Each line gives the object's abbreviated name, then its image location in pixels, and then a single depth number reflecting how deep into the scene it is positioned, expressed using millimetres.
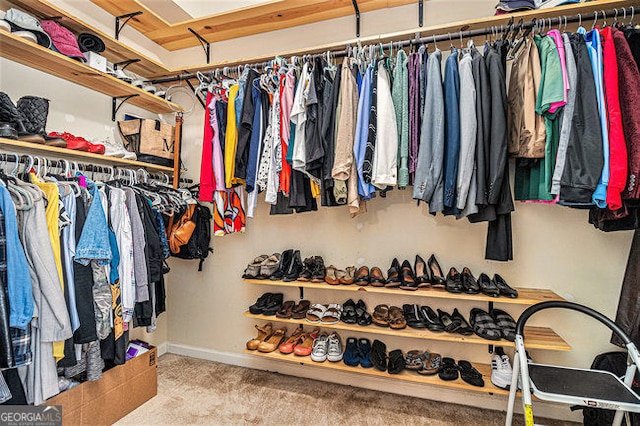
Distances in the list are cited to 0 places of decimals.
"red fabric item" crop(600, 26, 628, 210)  1316
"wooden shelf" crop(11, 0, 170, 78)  1611
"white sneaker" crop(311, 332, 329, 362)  1937
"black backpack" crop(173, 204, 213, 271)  2330
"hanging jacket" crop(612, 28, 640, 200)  1315
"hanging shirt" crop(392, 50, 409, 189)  1622
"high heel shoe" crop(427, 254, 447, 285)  1882
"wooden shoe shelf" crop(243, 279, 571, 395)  1688
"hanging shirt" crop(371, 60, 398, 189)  1600
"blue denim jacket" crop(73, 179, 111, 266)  1471
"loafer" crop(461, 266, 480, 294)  1778
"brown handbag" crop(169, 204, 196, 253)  2232
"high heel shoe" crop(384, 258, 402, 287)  1888
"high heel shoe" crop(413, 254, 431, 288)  1869
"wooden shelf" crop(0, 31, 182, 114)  1500
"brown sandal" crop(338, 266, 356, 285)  1961
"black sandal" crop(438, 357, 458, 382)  1768
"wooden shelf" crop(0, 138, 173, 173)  1445
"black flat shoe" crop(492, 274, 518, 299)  1730
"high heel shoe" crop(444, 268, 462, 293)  1782
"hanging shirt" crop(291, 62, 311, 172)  1754
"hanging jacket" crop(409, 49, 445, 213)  1533
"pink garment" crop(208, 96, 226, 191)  2037
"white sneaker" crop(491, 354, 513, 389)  1701
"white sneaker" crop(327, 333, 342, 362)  1937
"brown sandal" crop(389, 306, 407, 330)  1848
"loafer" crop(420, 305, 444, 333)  1812
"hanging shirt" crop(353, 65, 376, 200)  1652
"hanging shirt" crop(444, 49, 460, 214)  1540
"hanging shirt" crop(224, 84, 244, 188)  1980
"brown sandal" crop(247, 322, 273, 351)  2065
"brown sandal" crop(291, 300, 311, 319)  2047
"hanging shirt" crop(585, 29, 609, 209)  1344
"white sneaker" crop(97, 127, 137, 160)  1934
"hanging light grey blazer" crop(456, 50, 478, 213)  1486
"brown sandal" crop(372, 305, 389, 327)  1889
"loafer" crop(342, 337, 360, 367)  1901
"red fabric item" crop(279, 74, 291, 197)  1838
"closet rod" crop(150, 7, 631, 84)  1571
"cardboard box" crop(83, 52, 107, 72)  1796
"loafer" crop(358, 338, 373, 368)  1883
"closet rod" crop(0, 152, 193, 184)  1446
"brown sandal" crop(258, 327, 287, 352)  2033
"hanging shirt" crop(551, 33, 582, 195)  1405
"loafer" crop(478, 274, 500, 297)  1738
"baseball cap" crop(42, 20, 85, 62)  1650
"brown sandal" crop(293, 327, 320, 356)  1979
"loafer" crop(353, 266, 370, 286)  1945
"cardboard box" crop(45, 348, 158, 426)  1571
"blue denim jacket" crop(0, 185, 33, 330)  1208
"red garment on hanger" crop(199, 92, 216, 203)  2064
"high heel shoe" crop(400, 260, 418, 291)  1848
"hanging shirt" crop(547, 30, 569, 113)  1397
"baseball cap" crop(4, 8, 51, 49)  1458
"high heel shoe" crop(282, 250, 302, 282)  2057
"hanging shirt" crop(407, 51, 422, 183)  1620
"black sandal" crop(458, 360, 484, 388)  1723
